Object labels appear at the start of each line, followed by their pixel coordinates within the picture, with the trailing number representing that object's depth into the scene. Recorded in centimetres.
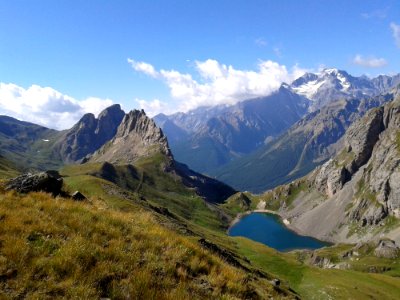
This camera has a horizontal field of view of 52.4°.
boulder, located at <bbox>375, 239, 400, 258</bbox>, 17600
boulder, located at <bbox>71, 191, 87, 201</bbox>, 2933
